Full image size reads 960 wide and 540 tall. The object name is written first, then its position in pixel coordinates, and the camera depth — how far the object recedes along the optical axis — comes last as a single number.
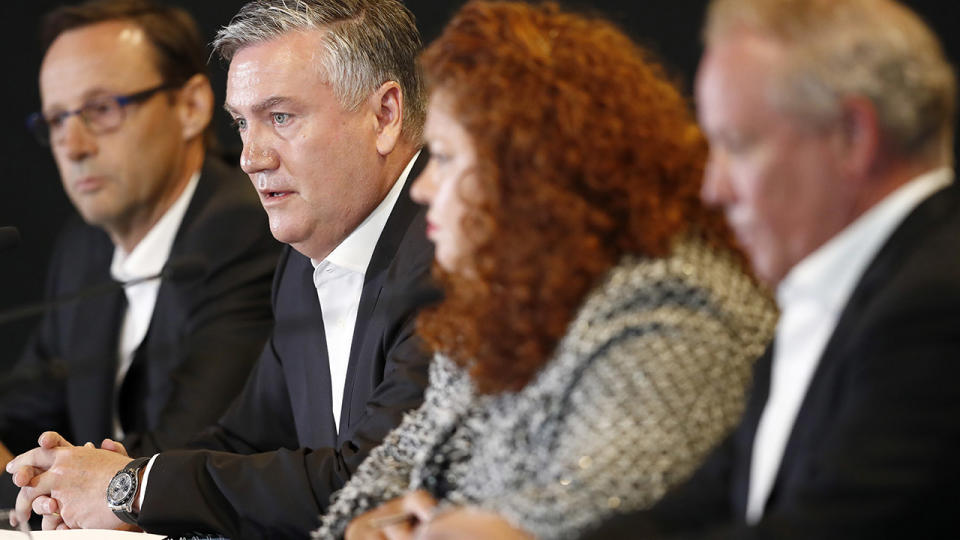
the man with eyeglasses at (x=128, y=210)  6.71
